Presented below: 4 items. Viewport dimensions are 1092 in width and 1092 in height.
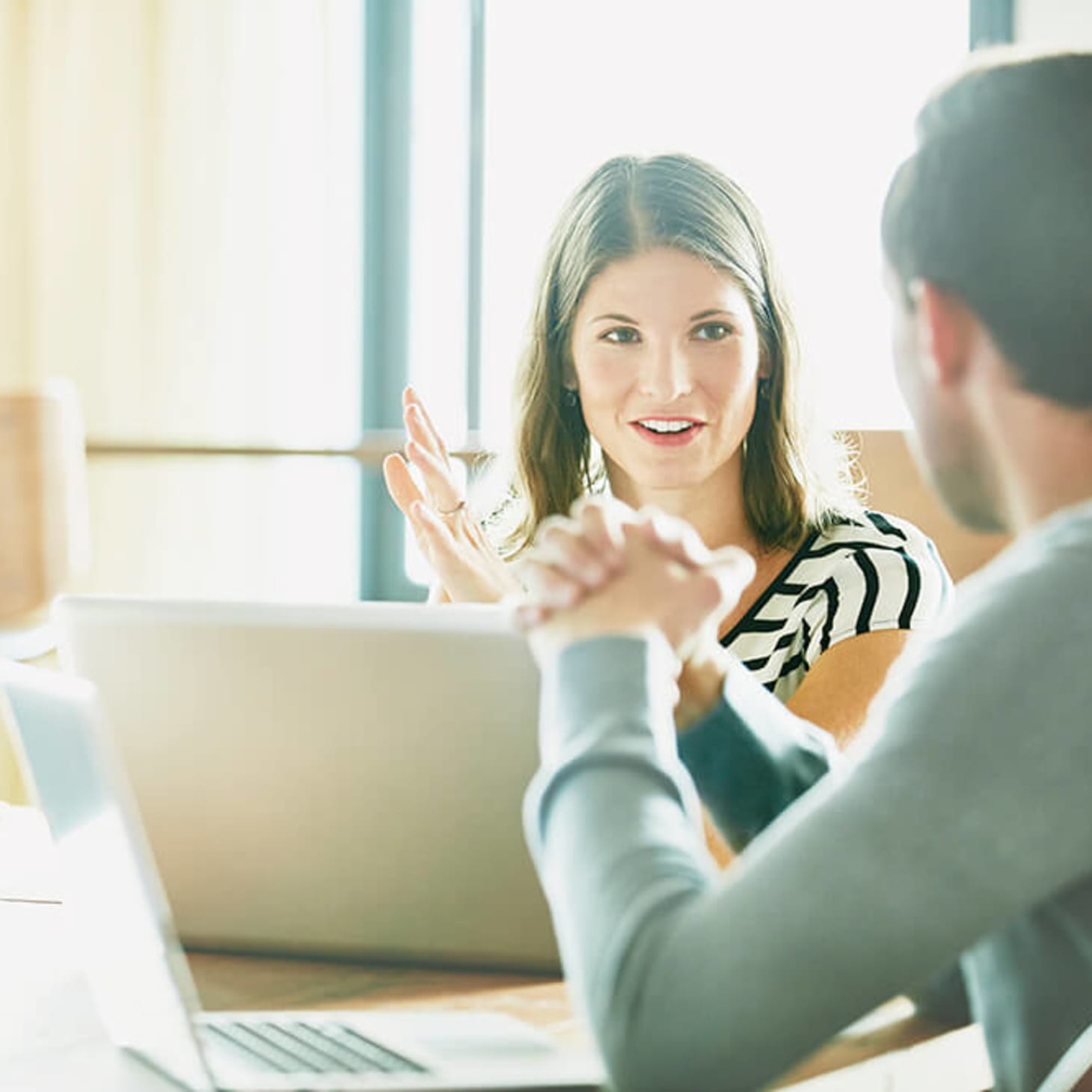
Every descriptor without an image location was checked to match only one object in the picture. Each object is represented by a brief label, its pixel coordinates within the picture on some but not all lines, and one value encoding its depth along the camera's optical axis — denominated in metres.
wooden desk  1.61
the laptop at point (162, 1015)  1.47
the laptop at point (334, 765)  1.63
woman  2.11
